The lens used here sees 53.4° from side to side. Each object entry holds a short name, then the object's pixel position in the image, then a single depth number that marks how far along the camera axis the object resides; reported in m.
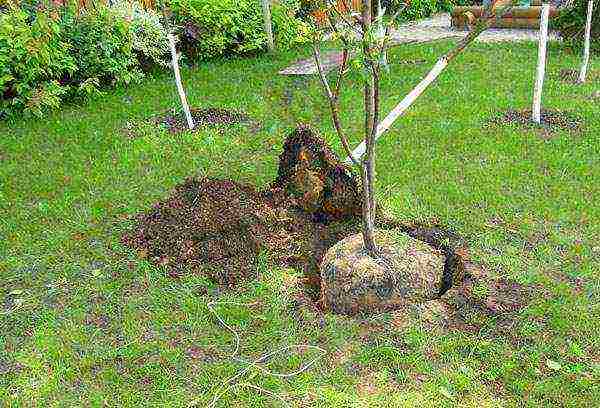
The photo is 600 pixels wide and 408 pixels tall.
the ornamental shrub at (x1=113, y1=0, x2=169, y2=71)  9.33
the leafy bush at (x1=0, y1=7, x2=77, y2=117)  7.36
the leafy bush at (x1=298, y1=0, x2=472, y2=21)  14.27
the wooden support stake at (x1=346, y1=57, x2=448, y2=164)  3.86
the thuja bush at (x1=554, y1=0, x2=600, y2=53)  9.83
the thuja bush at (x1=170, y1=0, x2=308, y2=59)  10.29
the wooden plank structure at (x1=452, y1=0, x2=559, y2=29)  13.39
